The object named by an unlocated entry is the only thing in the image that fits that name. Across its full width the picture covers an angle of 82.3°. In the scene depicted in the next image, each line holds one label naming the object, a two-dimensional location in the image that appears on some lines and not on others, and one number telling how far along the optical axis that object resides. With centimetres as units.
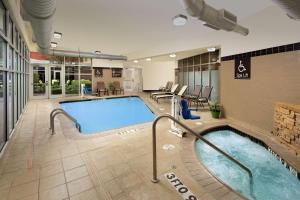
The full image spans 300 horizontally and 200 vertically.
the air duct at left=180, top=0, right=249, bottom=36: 243
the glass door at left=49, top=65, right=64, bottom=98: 1018
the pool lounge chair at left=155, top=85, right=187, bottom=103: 898
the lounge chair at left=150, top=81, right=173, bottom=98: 1019
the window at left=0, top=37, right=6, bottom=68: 297
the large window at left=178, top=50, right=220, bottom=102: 794
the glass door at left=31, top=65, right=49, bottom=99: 962
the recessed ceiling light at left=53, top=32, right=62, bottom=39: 568
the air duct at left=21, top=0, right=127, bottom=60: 222
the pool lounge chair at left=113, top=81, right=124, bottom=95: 1252
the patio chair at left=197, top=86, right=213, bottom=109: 721
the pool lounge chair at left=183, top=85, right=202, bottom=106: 767
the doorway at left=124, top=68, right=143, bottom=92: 1377
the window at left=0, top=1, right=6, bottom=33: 293
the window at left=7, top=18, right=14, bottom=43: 370
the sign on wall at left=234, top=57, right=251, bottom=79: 470
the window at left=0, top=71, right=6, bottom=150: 299
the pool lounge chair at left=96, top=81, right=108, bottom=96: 1174
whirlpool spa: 251
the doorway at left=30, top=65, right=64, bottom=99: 964
